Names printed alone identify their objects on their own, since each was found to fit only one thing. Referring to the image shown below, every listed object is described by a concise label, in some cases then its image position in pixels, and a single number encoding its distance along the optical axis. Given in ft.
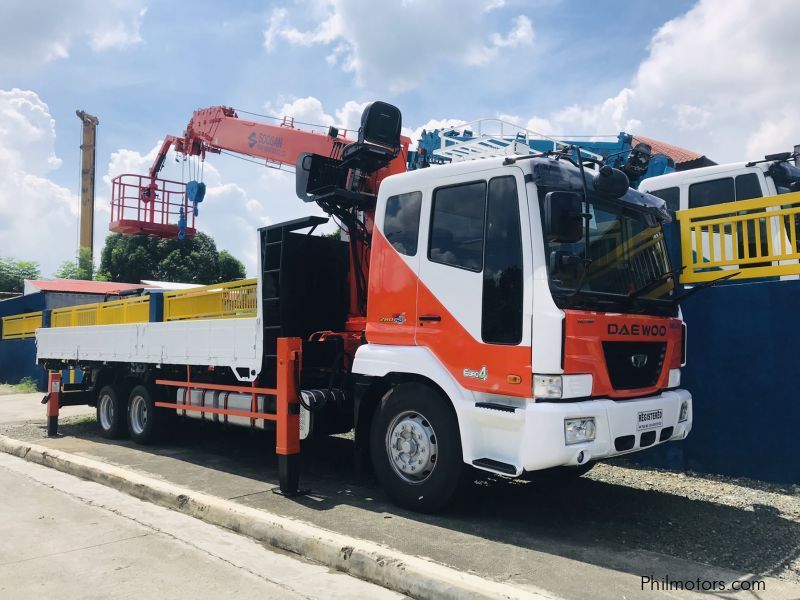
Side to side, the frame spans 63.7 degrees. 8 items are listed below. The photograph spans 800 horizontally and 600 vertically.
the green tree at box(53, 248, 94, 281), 150.61
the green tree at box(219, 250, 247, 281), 147.43
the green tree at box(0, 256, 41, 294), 158.20
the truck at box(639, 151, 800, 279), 20.17
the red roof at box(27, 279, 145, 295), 70.90
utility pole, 148.97
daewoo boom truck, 14.90
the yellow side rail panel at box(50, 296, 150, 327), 30.04
